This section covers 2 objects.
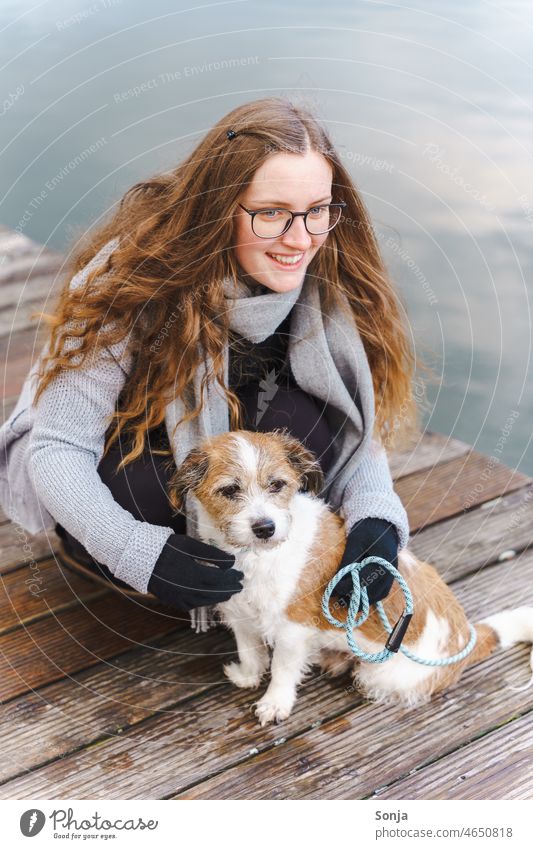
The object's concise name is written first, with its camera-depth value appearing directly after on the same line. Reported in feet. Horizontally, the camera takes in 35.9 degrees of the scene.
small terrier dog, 5.92
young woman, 5.63
